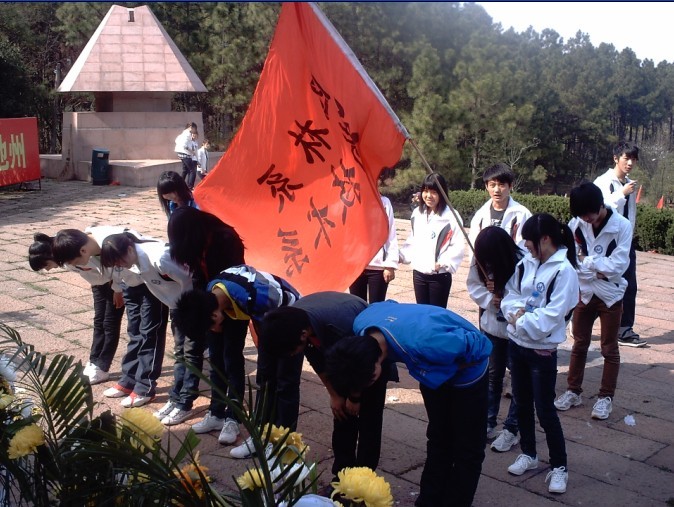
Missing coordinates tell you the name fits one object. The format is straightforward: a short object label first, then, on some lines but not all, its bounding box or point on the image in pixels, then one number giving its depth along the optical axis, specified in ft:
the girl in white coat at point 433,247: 15.48
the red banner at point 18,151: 45.34
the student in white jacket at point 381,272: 16.47
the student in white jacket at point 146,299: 13.43
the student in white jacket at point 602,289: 13.89
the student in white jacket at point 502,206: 14.49
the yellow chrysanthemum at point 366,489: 5.23
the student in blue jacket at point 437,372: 8.36
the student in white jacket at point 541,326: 11.10
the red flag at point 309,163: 12.63
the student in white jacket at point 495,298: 12.00
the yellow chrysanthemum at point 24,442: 5.70
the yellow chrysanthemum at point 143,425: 5.78
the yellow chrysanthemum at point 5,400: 6.42
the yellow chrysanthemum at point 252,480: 5.22
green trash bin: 54.13
